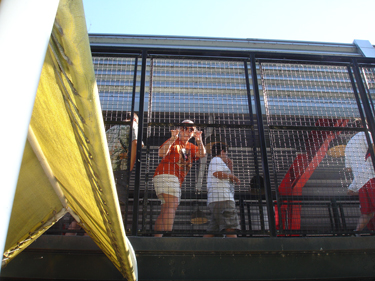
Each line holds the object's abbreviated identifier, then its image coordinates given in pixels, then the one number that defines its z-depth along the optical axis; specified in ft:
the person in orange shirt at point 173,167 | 10.87
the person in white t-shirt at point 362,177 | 12.28
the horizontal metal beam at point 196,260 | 9.25
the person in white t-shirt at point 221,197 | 11.11
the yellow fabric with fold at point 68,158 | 2.54
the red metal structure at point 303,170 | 14.10
